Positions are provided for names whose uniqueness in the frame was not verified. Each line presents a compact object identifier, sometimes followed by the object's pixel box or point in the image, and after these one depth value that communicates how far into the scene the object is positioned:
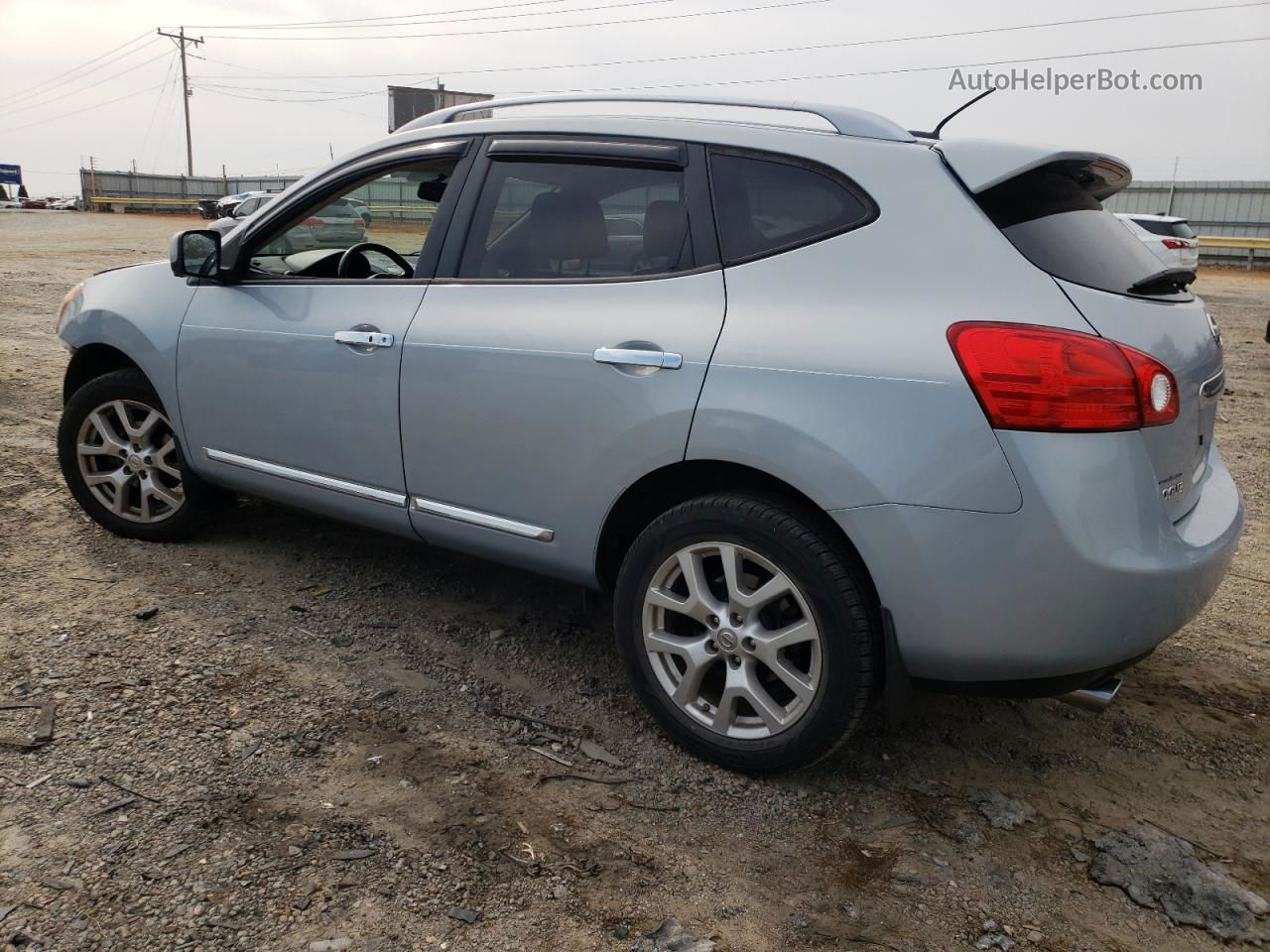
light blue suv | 2.33
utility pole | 65.38
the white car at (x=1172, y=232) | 17.52
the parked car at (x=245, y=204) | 26.36
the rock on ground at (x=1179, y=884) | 2.31
